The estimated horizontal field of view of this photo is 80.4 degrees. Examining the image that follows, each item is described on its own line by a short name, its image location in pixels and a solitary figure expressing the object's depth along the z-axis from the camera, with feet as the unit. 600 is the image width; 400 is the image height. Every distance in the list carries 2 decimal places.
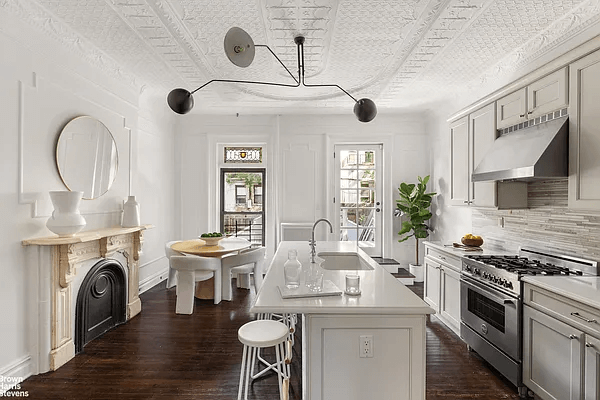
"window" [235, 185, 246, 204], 21.02
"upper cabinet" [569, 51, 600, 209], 7.09
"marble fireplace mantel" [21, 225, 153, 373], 9.12
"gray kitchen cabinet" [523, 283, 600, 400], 6.15
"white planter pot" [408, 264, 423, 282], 18.35
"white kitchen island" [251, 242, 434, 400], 6.02
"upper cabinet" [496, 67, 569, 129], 8.02
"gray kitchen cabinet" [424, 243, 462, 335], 11.29
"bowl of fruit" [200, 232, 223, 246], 15.02
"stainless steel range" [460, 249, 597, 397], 8.11
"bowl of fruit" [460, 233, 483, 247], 12.23
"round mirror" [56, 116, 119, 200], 10.41
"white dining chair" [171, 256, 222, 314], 13.15
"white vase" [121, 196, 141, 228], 13.01
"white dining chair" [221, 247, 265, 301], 13.97
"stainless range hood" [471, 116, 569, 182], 7.84
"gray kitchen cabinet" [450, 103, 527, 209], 10.57
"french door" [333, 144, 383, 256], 20.13
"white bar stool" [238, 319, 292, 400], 6.58
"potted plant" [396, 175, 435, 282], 17.93
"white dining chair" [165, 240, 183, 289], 14.75
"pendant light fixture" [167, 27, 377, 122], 7.02
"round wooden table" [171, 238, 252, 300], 13.96
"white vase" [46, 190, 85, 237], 9.32
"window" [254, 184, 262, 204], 20.95
